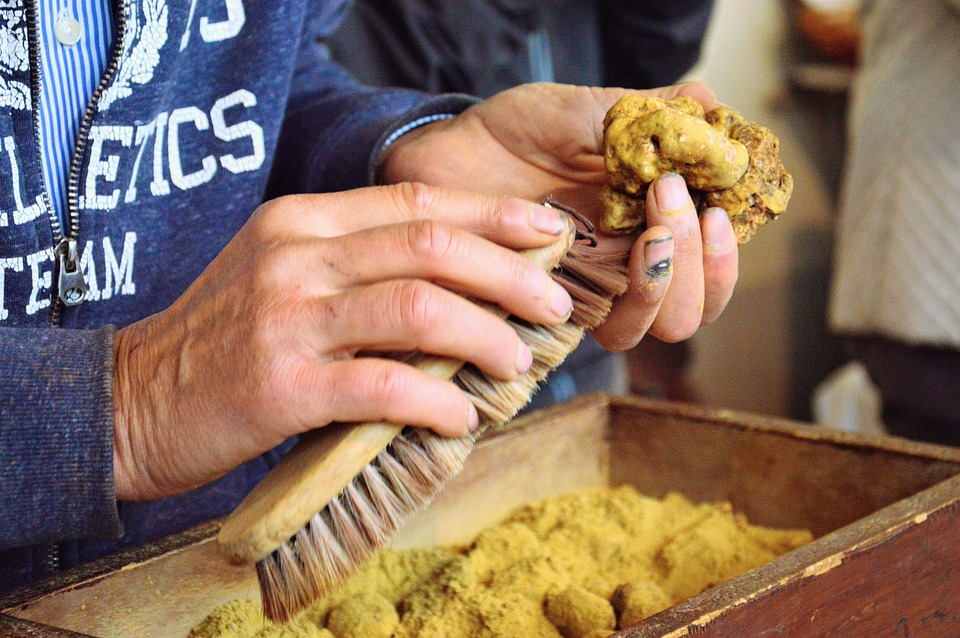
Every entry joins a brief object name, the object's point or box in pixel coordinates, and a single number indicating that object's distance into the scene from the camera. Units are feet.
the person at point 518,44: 6.64
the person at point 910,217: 6.92
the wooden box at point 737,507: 2.64
